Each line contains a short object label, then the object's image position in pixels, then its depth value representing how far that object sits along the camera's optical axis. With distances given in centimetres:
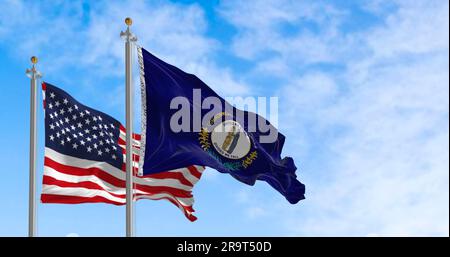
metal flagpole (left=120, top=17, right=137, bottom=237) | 1723
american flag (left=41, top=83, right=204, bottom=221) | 1883
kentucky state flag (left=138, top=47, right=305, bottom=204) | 1862
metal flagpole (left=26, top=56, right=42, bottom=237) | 1880
